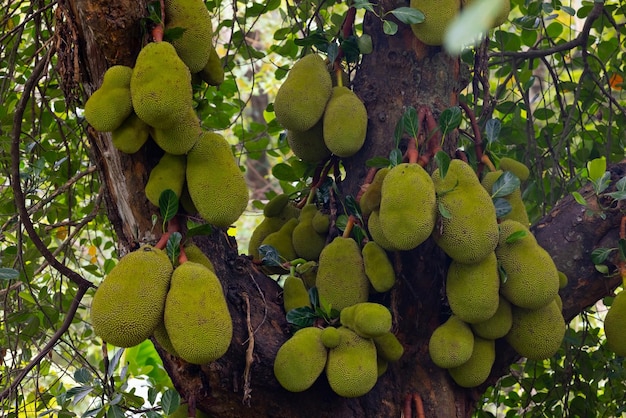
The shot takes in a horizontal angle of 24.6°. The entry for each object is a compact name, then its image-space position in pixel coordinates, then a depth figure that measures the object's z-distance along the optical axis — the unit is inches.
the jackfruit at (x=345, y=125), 226.9
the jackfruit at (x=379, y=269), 215.4
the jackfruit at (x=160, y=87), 188.8
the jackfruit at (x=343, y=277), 218.1
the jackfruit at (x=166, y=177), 197.3
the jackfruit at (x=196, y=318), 185.7
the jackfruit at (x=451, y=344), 215.1
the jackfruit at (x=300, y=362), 206.8
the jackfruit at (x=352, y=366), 206.5
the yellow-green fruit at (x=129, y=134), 194.3
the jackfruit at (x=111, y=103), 191.4
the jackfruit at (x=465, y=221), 207.3
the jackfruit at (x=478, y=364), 220.2
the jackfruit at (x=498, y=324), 217.6
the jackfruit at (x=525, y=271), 212.5
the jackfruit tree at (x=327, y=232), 193.4
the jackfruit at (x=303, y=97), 229.2
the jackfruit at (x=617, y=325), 225.4
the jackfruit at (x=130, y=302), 184.5
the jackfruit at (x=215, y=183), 196.5
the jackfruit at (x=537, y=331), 218.1
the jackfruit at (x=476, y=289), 211.5
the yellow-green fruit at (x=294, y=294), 220.4
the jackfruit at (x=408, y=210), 205.1
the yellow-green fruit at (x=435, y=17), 226.6
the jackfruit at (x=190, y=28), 200.5
